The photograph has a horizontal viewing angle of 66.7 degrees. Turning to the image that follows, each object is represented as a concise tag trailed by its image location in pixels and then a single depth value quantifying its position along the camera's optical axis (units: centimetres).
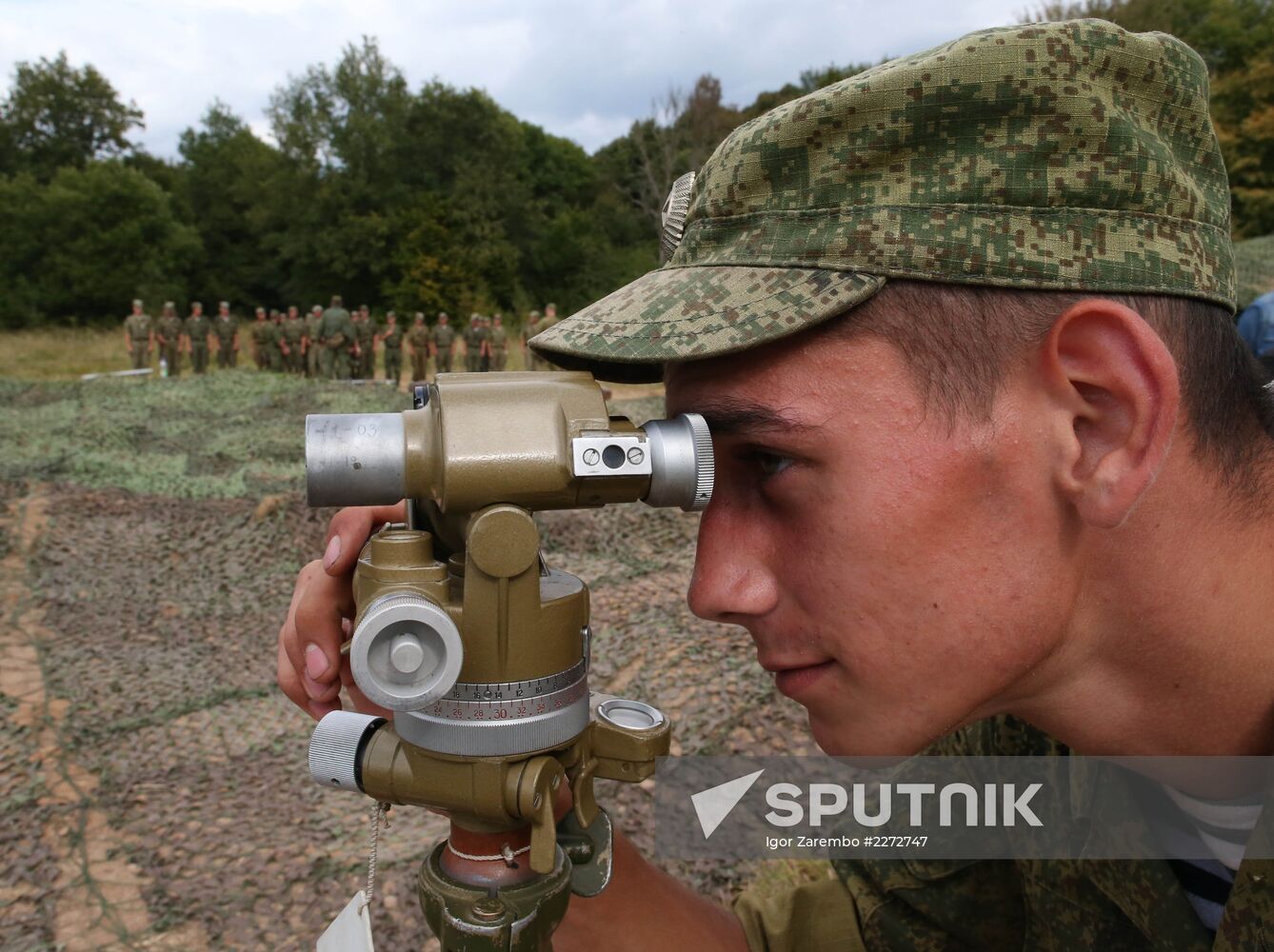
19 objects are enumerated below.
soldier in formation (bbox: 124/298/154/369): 2361
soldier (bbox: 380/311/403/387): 2391
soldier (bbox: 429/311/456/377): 2372
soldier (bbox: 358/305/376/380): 2362
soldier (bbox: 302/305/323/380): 2344
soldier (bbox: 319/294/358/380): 2289
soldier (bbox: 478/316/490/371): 2372
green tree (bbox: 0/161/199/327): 3634
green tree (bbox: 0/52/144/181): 4250
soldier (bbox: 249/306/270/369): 2523
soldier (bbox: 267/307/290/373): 2481
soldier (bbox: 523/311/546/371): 2047
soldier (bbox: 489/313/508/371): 2377
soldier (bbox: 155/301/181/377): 2391
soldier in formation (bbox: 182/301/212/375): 2473
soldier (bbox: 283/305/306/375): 2445
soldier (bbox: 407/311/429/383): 2370
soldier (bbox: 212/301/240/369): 2466
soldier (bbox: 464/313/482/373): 2372
